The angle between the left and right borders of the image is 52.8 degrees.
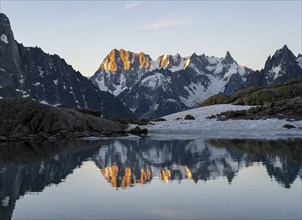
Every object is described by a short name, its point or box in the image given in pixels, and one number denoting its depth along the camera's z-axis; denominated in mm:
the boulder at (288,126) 42359
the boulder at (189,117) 55594
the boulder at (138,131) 45999
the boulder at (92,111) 54322
